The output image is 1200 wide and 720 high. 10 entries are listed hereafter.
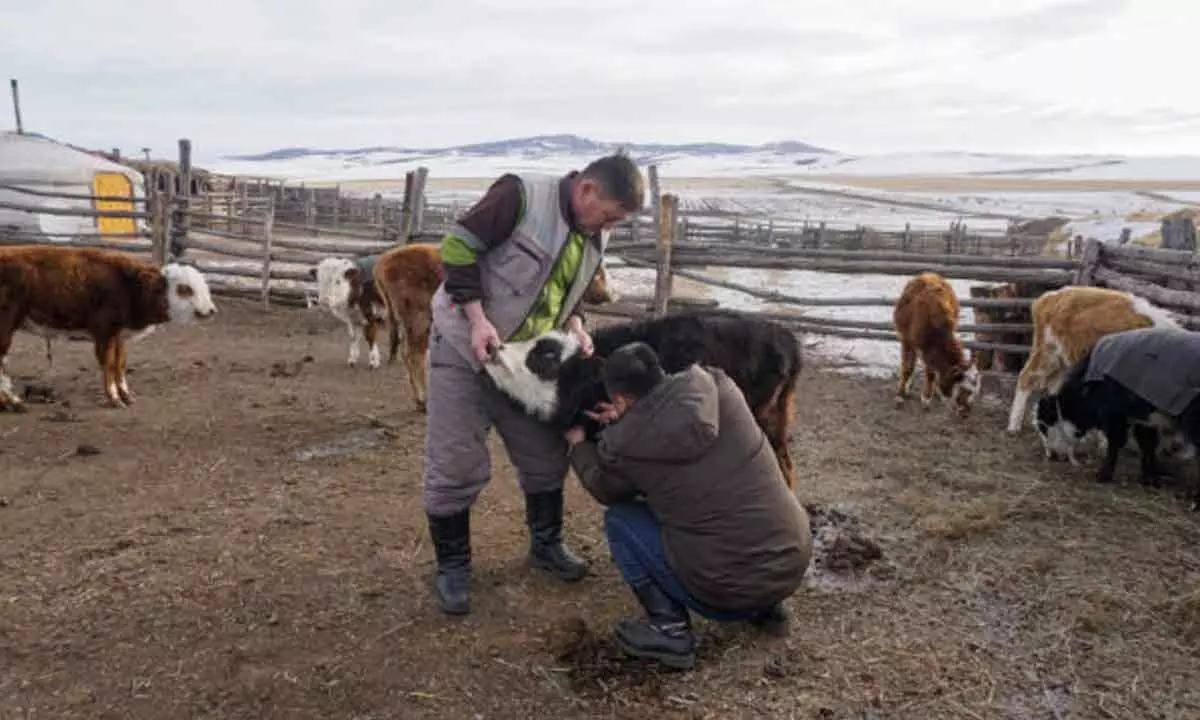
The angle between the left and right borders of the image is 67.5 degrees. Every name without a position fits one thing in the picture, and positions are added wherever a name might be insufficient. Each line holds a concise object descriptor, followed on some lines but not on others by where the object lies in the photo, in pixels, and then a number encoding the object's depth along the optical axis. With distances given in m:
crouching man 3.16
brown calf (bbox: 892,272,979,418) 7.55
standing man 3.49
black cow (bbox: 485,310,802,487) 4.57
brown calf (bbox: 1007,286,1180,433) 6.39
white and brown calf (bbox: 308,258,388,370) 9.38
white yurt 22.30
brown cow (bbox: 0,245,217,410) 7.12
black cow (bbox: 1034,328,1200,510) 5.03
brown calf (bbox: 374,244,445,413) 7.36
